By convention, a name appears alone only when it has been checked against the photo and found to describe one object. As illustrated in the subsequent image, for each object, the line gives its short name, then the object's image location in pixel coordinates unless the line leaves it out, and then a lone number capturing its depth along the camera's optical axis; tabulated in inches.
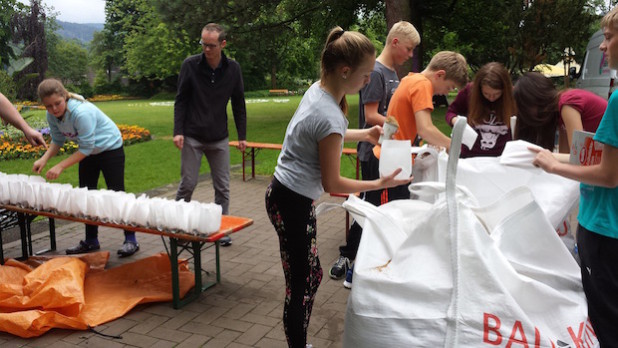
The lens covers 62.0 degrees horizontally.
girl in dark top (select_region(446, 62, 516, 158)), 134.0
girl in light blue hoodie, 159.0
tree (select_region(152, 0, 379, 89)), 525.7
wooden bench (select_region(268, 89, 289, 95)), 1691.7
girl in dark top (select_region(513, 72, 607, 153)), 108.3
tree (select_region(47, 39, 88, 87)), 2288.6
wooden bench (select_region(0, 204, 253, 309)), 133.2
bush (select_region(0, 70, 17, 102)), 498.6
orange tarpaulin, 125.3
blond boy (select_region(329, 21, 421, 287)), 137.7
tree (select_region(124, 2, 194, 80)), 1663.4
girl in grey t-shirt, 82.4
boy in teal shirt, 74.1
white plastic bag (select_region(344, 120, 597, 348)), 71.9
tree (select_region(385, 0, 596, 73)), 590.1
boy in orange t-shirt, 125.3
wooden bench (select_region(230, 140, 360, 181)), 315.6
